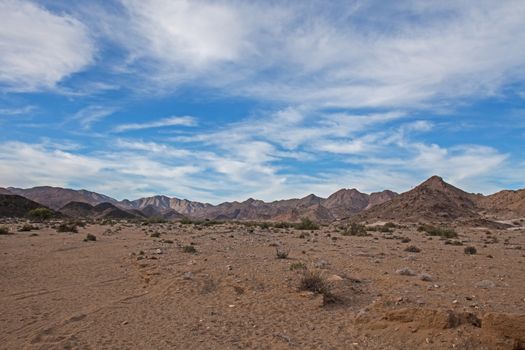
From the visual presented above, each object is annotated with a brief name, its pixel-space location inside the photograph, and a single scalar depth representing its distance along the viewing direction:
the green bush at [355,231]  37.97
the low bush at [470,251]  21.37
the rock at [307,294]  11.31
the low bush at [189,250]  20.77
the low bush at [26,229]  36.19
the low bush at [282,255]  18.39
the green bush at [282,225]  50.88
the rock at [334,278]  12.70
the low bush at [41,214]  62.51
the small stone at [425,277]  13.13
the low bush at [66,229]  36.71
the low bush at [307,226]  48.06
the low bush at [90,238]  28.77
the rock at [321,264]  15.73
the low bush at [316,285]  11.20
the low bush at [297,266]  15.02
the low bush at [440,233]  36.11
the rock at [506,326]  7.16
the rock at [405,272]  14.04
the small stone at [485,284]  12.24
